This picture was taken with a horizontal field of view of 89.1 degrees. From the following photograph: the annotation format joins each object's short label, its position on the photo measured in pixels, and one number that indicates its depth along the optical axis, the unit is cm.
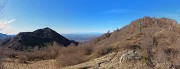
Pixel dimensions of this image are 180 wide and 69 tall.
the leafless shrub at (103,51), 1064
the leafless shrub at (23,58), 1347
